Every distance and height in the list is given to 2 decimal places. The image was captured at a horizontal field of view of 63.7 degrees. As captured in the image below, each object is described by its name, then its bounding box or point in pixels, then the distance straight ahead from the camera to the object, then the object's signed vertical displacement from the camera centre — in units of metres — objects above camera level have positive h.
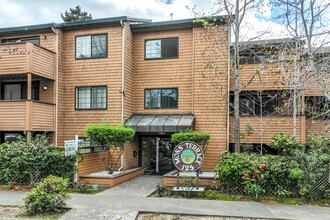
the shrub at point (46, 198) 6.80 -2.18
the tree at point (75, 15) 37.86 +14.37
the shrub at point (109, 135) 10.89 -0.86
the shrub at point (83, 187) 9.35 -2.58
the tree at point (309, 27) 9.02 +3.09
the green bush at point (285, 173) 8.19 -1.83
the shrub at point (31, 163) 9.41 -1.77
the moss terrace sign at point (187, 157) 9.09 -1.45
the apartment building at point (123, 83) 13.30 +1.70
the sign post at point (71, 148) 9.54 -1.24
